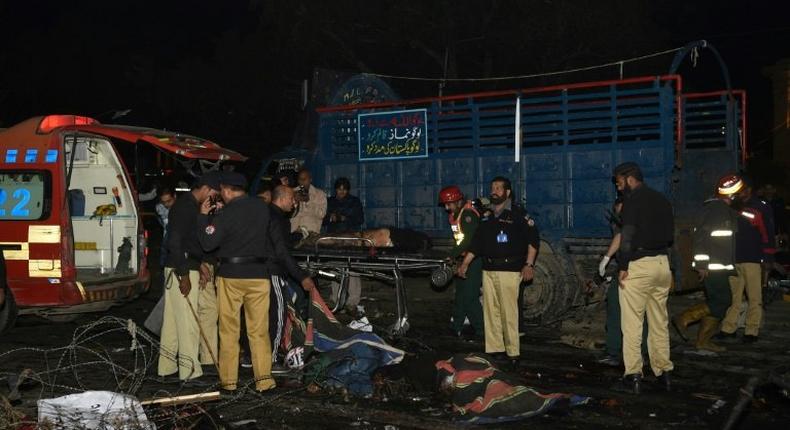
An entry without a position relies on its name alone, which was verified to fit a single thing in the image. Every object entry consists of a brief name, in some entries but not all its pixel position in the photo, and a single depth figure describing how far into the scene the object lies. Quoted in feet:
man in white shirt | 38.99
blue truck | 35.53
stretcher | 31.12
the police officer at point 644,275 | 24.20
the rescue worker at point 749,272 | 31.86
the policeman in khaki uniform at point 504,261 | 27.89
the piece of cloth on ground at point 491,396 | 21.61
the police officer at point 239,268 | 23.52
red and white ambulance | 31.78
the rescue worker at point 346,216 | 38.99
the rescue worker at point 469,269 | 32.81
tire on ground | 36.04
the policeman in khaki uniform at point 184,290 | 25.53
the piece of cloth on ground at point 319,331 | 27.89
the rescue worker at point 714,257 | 29.76
